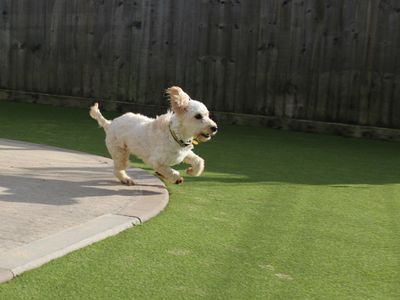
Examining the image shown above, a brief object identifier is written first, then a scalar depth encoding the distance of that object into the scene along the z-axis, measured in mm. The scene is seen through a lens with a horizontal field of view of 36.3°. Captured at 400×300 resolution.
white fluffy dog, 4668
